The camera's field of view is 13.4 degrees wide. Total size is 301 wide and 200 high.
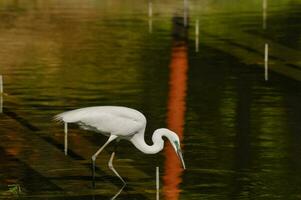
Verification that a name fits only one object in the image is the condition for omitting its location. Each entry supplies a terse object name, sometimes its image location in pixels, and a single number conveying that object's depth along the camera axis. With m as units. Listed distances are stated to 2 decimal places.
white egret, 20.97
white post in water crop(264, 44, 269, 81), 35.55
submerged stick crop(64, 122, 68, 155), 24.61
